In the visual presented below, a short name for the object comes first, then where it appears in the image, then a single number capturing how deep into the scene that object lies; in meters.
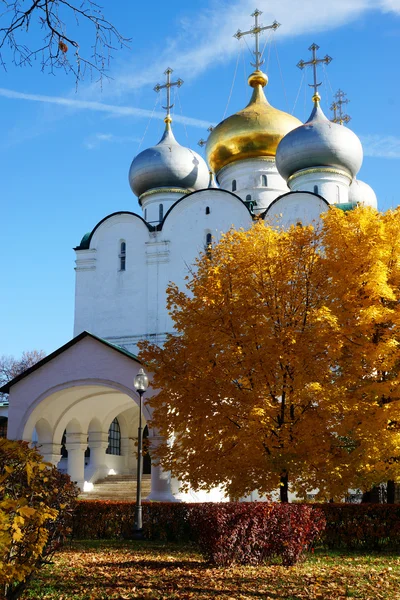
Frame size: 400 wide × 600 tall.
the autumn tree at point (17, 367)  46.88
